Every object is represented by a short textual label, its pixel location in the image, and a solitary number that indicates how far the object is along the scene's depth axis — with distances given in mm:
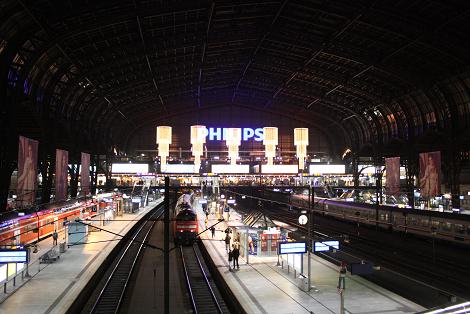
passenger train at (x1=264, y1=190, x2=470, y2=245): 25609
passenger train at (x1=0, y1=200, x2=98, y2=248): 21781
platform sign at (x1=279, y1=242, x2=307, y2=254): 19891
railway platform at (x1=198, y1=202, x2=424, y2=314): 15906
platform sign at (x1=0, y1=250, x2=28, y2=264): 18141
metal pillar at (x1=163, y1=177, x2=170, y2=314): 14039
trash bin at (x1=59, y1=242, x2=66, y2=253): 27203
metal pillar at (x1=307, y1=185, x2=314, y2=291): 18220
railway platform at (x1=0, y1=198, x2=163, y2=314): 16203
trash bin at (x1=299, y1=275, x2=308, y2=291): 18688
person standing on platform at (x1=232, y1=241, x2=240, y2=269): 22114
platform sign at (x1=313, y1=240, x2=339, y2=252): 20209
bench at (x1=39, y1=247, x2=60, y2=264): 23844
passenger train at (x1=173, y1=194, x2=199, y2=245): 31516
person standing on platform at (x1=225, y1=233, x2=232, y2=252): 27125
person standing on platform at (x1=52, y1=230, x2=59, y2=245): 27838
